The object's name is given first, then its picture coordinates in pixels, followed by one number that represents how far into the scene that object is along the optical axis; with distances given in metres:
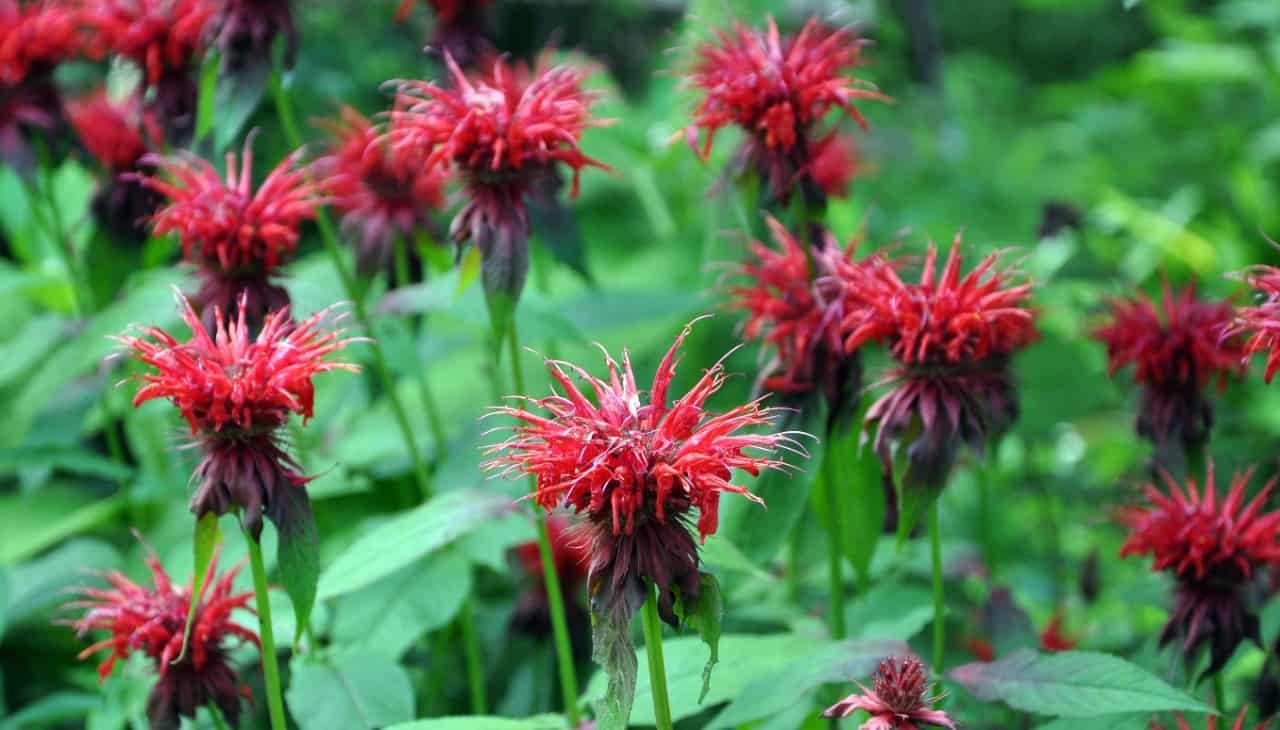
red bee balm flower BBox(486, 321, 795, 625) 0.61
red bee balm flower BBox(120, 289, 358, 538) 0.65
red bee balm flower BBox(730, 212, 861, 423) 0.71
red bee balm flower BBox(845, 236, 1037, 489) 0.67
